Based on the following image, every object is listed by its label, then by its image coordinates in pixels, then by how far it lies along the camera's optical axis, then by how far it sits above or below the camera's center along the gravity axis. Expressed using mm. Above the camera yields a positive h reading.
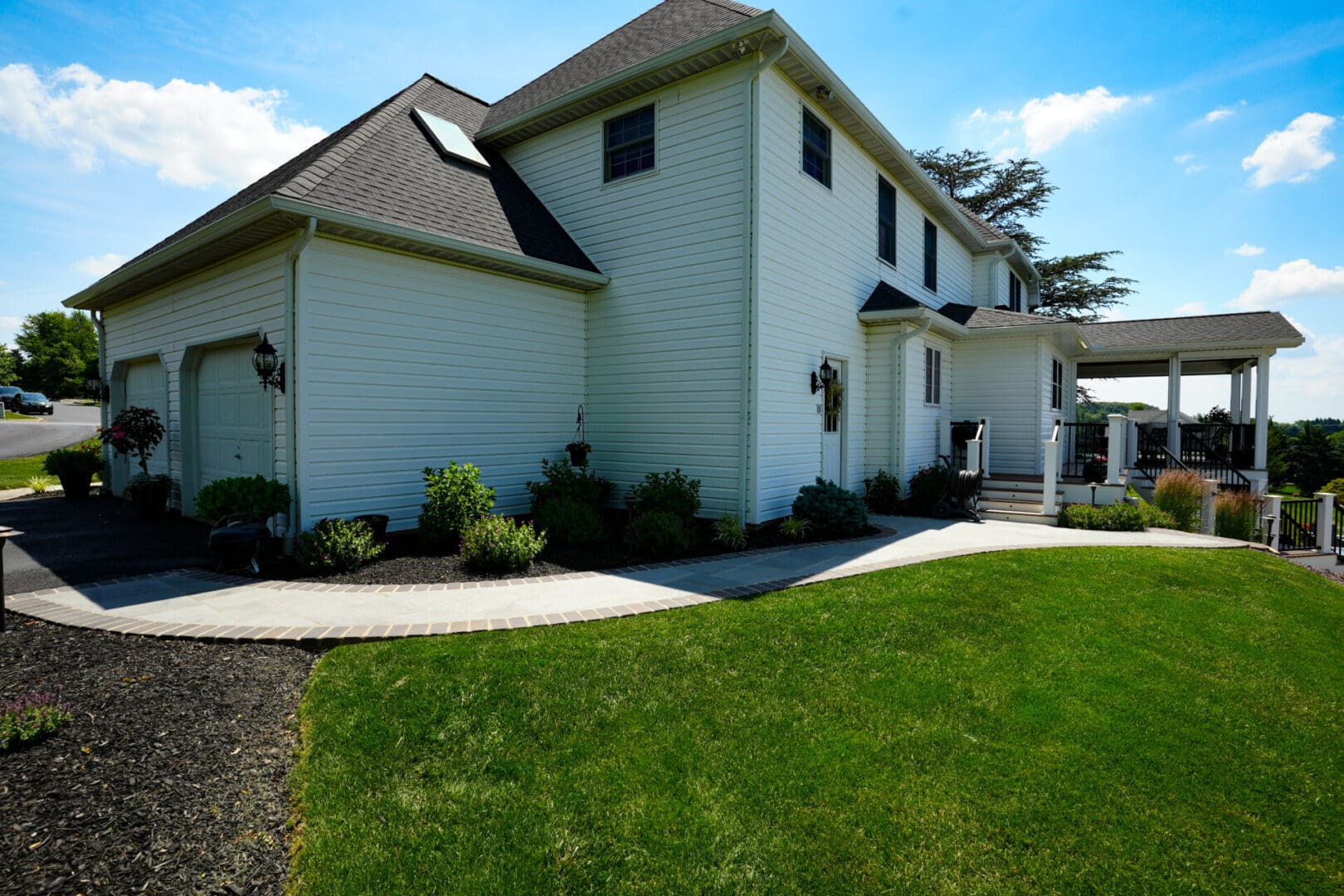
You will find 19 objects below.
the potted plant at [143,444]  9719 -232
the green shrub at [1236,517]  10305 -1328
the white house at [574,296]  7340 +2017
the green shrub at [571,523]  7758 -1162
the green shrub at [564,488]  8742 -797
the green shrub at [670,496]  8203 -848
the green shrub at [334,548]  6301 -1238
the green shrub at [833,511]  8555 -1072
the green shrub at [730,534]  7677 -1267
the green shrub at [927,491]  10773 -983
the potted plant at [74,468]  11930 -764
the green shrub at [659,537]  7273 -1244
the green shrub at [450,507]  7277 -905
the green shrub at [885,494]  10820 -1040
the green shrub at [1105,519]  9586 -1294
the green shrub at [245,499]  6633 -749
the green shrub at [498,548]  6410 -1231
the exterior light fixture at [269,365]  7098 +776
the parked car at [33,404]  37656 +1571
